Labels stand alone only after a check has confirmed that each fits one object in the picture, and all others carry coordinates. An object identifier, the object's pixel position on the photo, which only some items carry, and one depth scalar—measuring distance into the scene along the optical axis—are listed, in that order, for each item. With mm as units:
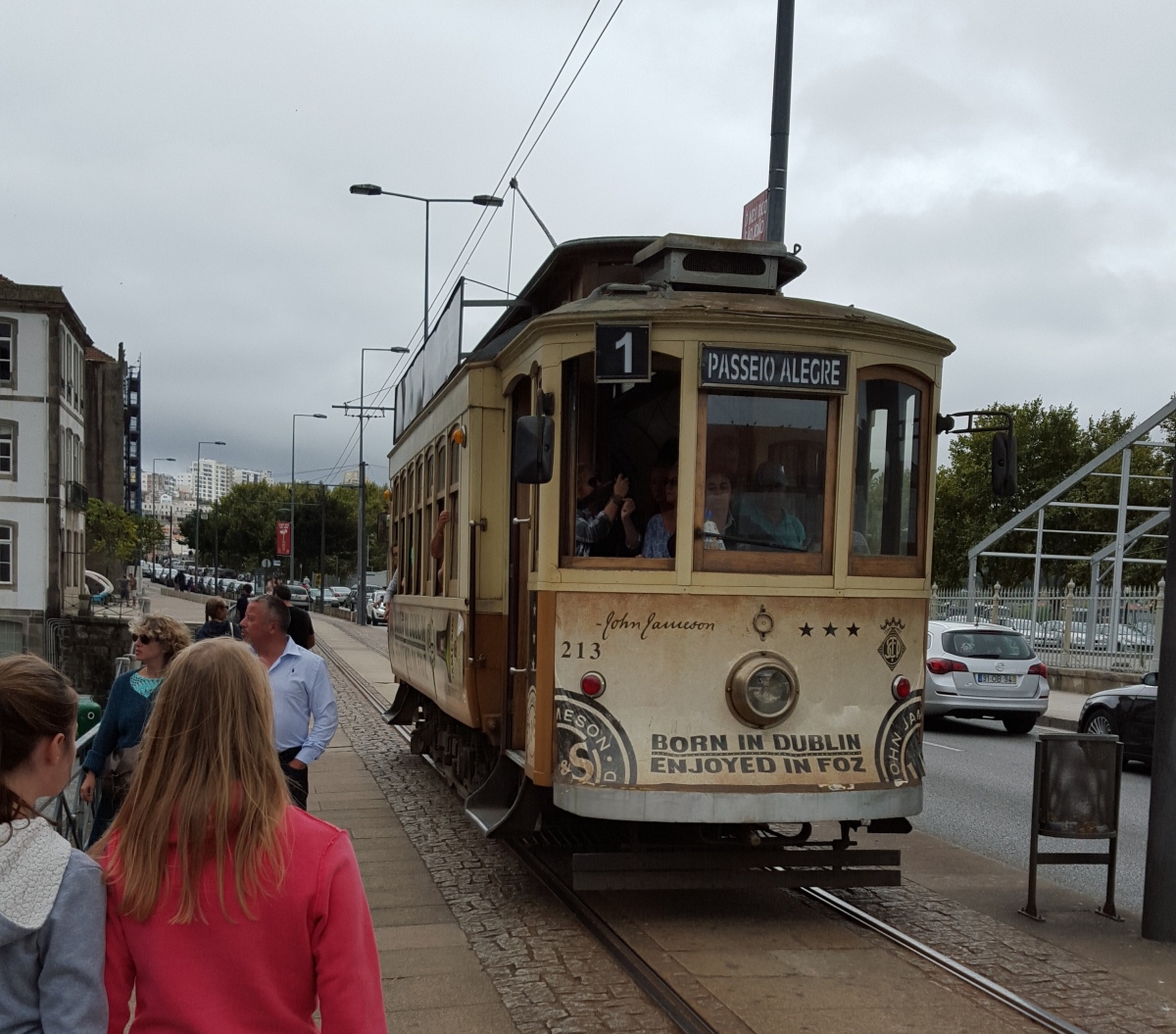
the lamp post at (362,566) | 51750
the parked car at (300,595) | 59331
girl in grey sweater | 2041
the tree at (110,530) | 56594
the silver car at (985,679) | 17188
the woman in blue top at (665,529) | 6695
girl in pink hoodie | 2189
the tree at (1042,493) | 52219
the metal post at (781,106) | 11156
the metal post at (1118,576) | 23594
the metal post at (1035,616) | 25234
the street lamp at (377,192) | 27719
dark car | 13891
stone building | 46062
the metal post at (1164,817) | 6672
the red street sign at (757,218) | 11164
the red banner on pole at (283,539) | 71500
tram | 6422
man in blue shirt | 6629
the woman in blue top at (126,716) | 6207
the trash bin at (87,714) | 11130
